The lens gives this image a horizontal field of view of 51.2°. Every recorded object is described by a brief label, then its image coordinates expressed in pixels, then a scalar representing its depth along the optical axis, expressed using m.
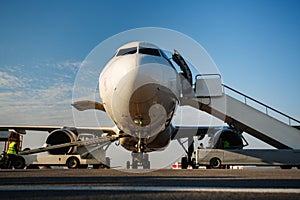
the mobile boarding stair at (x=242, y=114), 13.51
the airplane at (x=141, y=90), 8.00
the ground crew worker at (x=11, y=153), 14.77
